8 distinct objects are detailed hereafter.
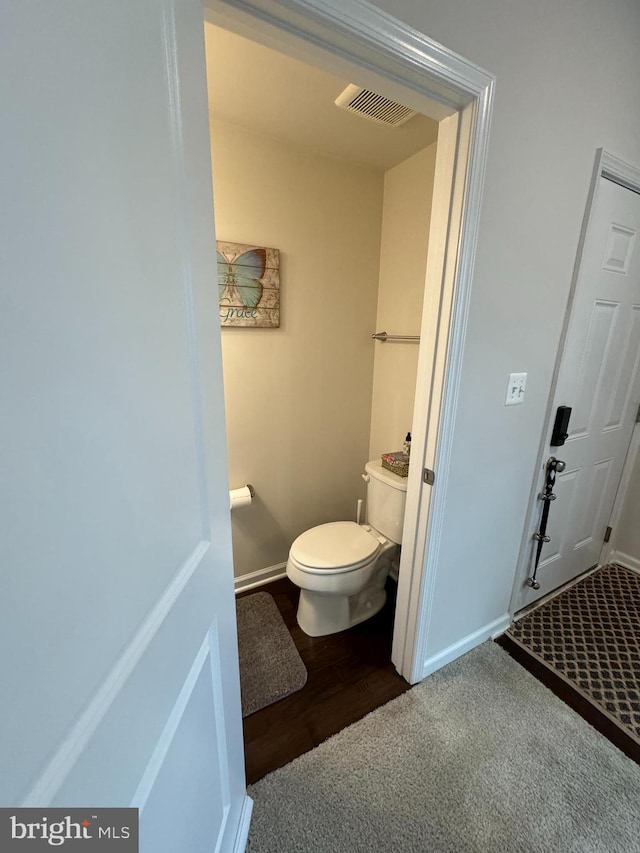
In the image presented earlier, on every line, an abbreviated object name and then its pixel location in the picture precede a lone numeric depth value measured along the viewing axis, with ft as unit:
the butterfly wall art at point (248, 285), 5.09
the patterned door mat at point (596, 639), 4.44
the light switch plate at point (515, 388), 4.02
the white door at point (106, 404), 0.90
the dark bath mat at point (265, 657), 4.46
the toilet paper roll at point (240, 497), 5.76
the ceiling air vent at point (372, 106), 3.92
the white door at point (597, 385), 4.29
